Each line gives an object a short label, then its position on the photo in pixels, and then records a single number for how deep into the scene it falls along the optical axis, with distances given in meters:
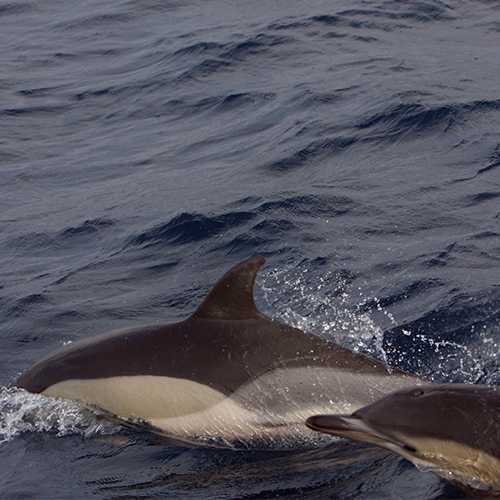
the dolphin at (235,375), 10.39
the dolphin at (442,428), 8.23
